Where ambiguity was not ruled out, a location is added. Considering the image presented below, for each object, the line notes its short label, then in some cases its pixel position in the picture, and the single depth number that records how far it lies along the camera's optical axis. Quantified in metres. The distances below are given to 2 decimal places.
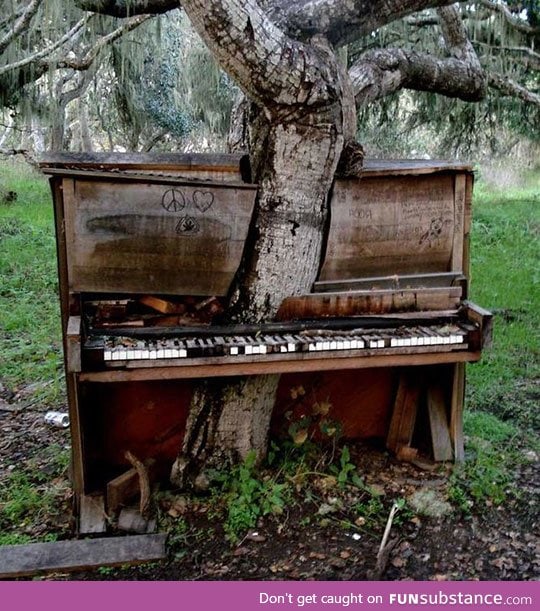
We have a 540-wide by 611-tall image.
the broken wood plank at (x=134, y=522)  3.66
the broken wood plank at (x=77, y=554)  3.28
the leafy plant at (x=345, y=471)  3.93
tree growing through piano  3.26
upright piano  3.34
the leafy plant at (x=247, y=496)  3.64
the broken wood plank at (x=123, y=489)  3.74
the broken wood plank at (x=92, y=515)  3.64
